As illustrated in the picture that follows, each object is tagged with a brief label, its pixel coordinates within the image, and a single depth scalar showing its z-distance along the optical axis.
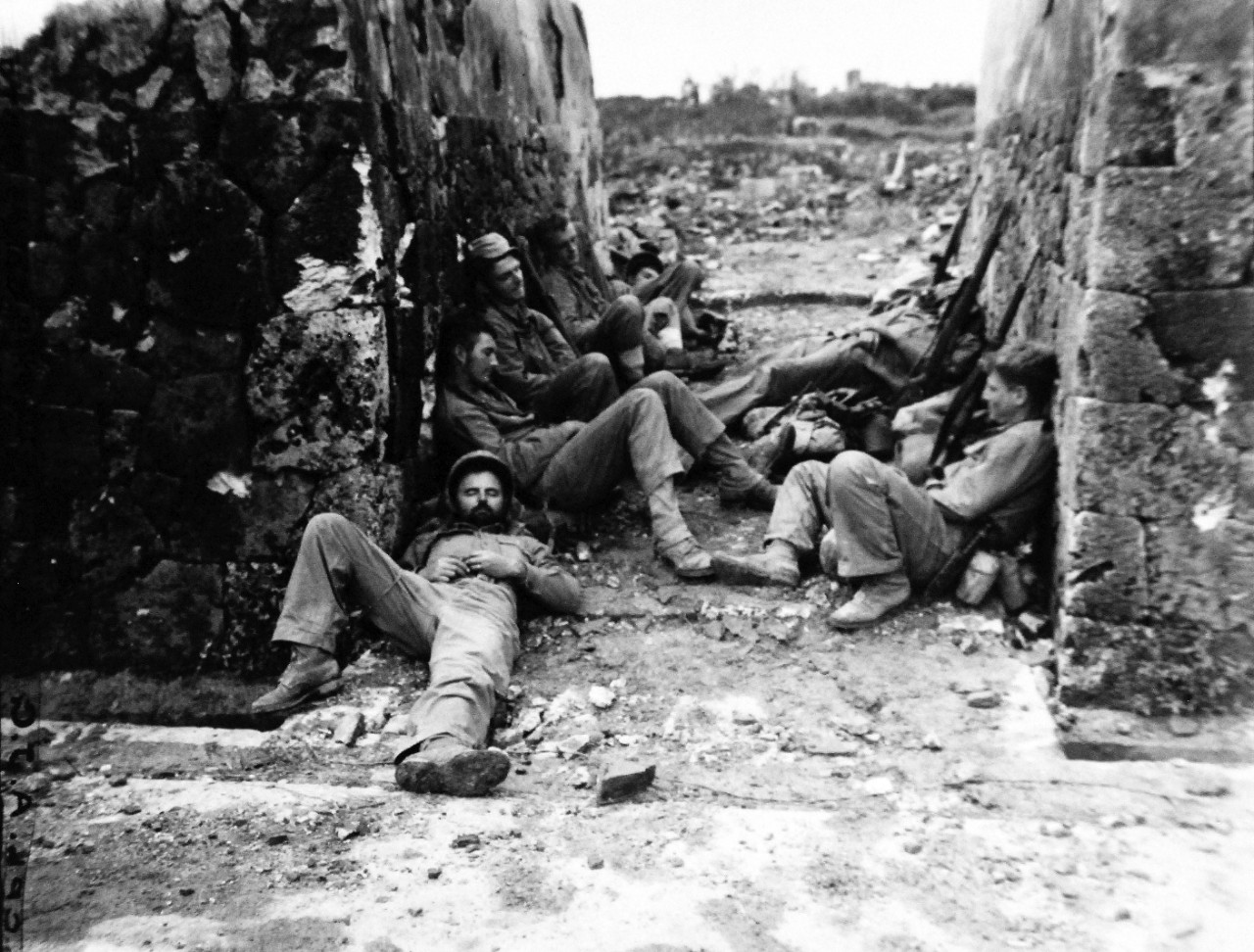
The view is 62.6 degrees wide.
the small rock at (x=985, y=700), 3.53
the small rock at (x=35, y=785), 3.21
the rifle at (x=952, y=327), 5.34
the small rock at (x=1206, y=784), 2.96
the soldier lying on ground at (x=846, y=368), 5.77
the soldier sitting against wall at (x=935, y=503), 3.88
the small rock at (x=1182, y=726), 3.20
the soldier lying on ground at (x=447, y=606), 3.20
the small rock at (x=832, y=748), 3.37
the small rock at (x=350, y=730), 3.48
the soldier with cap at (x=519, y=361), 5.03
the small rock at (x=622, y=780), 3.05
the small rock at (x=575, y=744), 3.45
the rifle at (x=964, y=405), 4.68
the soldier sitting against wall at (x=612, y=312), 5.77
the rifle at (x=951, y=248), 6.90
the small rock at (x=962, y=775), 3.13
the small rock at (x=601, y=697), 3.74
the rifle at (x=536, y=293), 5.76
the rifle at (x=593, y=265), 7.27
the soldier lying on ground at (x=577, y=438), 4.64
